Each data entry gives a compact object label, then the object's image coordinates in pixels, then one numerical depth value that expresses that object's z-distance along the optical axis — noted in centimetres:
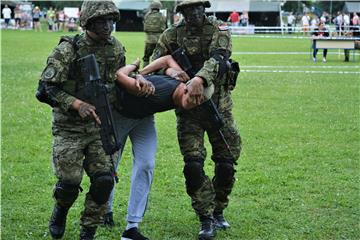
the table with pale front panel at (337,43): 2408
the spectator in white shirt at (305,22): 3883
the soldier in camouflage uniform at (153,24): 1958
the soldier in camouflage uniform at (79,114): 518
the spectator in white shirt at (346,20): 3710
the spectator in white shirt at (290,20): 5607
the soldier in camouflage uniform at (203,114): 572
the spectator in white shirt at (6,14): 4896
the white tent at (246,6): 4961
